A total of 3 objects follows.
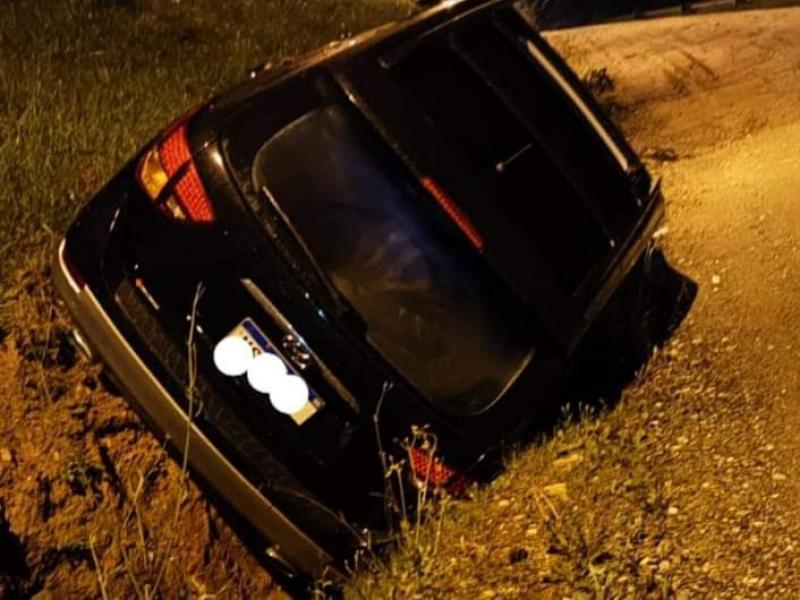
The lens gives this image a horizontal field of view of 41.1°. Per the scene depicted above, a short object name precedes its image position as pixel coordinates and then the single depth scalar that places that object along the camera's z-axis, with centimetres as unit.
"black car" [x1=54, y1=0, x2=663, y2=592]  347
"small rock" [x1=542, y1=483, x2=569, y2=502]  423
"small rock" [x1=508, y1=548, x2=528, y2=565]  398
